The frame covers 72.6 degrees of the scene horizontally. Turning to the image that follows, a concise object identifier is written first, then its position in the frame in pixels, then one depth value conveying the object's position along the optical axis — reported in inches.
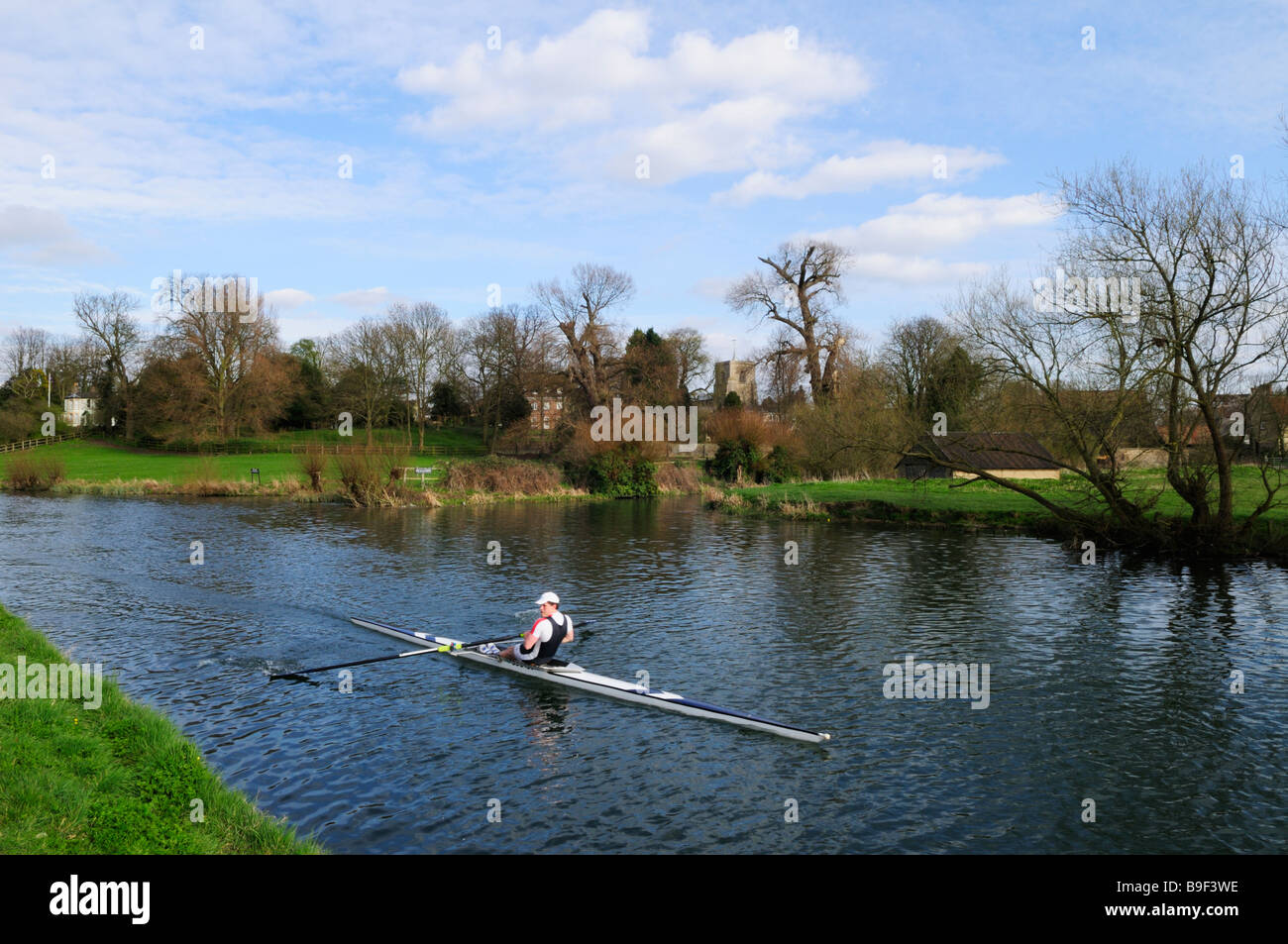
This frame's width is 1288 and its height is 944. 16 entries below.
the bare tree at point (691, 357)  2832.2
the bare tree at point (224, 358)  2410.2
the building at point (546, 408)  2340.3
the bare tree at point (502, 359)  2768.2
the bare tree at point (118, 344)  2728.8
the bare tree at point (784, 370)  2171.5
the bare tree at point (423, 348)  2792.8
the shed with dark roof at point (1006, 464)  1801.2
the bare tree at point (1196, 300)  848.3
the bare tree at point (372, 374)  2699.3
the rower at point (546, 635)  518.6
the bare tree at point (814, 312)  2137.1
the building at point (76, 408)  3192.9
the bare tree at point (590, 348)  2230.6
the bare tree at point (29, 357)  3021.7
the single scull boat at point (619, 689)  424.8
